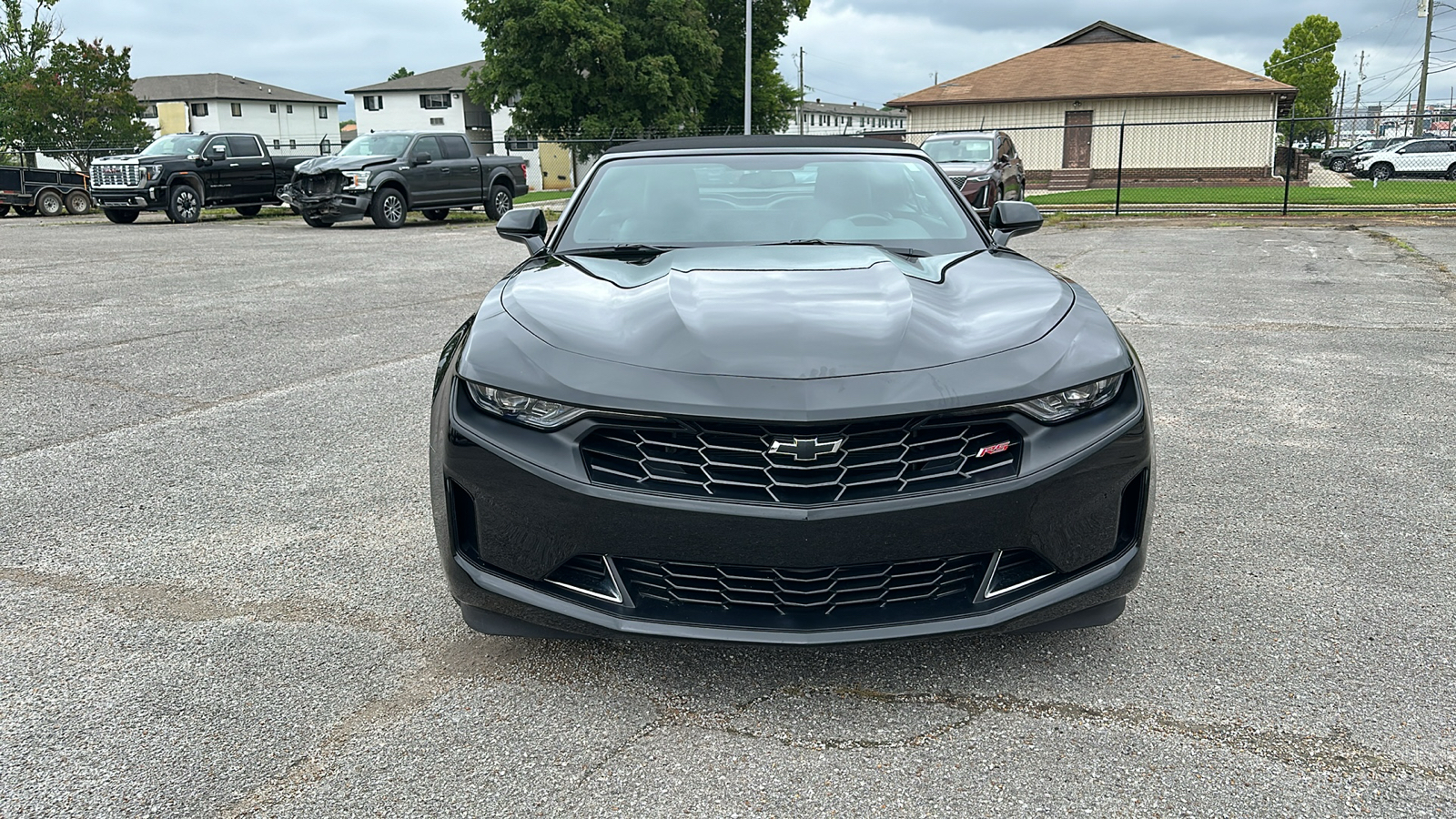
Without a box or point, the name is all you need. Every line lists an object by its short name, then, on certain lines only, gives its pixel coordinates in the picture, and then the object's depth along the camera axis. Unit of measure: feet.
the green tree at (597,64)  159.74
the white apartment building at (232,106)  279.90
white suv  120.37
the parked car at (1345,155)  159.43
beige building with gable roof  123.34
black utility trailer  78.12
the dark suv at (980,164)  58.18
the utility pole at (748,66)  95.02
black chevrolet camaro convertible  8.14
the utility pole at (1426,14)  159.03
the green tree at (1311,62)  202.28
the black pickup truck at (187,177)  70.49
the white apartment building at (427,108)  279.90
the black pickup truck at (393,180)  64.44
